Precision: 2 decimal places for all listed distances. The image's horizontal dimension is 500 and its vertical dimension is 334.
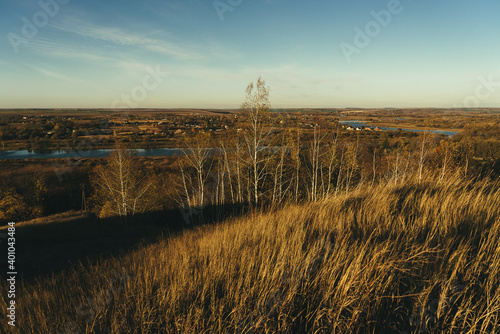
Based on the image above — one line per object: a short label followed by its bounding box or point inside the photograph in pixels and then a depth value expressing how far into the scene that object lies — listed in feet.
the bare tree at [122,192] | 89.25
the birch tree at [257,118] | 59.52
